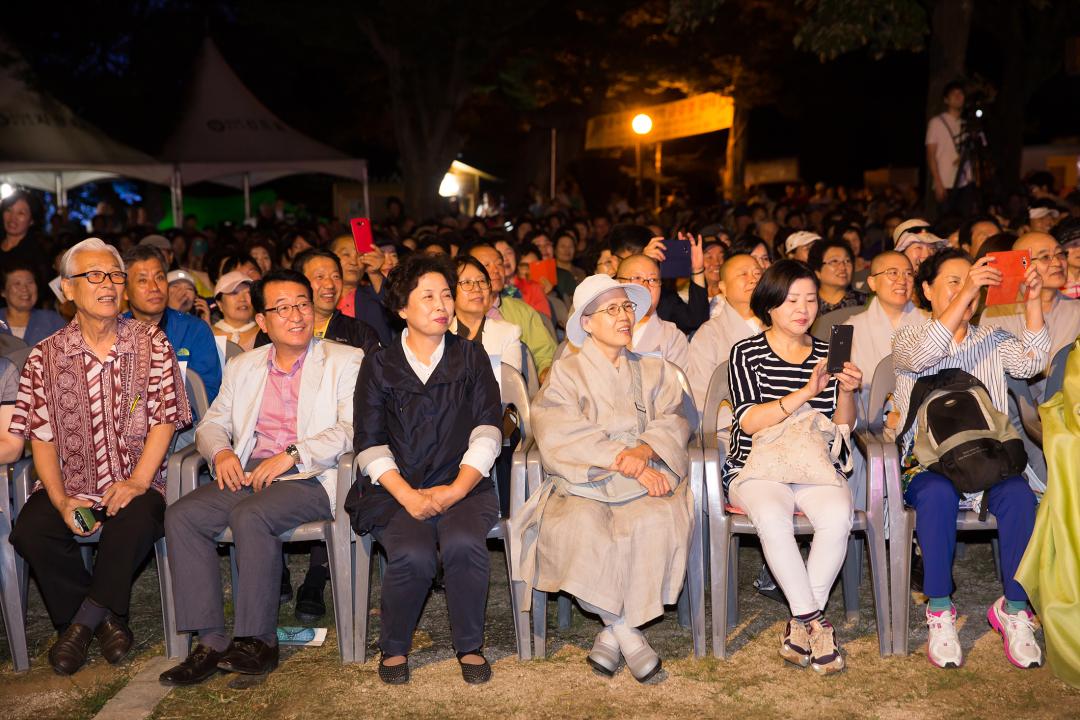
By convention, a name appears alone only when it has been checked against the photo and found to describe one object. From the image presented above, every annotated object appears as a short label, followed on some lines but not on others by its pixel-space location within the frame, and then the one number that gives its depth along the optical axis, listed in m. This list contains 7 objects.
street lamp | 23.30
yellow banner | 22.55
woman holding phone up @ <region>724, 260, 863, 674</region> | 4.44
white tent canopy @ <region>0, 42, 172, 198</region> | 15.83
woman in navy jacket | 4.45
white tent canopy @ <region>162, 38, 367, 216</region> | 17.53
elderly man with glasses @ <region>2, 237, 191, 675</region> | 4.66
